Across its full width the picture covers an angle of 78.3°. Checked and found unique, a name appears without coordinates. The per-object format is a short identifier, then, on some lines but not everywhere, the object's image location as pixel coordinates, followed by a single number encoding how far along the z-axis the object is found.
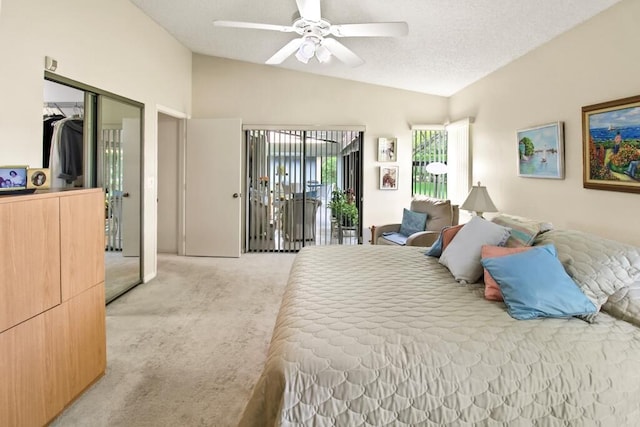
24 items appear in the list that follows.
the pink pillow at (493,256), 1.90
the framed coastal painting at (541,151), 3.11
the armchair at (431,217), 4.86
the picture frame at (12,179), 1.71
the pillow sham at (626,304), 1.75
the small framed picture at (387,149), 5.99
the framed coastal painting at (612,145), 2.37
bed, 1.25
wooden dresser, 1.65
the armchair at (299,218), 6.17
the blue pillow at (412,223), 4.93
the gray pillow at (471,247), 2.22
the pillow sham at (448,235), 2.74
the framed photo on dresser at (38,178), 1.90
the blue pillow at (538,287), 1.67
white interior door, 5.79
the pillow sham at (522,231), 2.30
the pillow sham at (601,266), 1.79
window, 6.02
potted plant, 6.19
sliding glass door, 6.12
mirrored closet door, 2.94
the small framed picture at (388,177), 6.03
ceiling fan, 2.78
